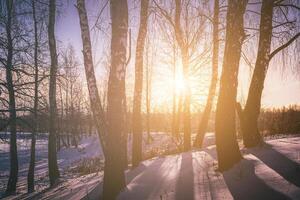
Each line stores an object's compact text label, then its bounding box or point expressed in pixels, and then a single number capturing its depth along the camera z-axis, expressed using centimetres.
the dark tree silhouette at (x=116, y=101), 581
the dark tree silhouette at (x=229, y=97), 608
